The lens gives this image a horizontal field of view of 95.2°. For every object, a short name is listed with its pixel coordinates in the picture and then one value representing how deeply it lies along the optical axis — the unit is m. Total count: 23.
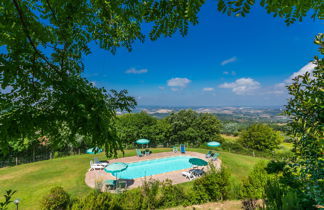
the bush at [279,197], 2.25
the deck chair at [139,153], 18.45
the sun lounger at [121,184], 10.65
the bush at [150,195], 6.94
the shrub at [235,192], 7.50
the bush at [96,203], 5.57
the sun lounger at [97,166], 13.85
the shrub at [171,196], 7.52
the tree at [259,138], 27.33
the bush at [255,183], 6.57
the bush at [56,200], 6.90
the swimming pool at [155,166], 14.96
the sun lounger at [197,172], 12.60
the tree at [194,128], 30.06
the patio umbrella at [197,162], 13.06
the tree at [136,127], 26.26
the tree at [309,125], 2.15
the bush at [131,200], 6.50
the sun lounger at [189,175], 12.31
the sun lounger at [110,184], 10.71
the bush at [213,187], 7.30
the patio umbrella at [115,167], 11.07
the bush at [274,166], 3.92
